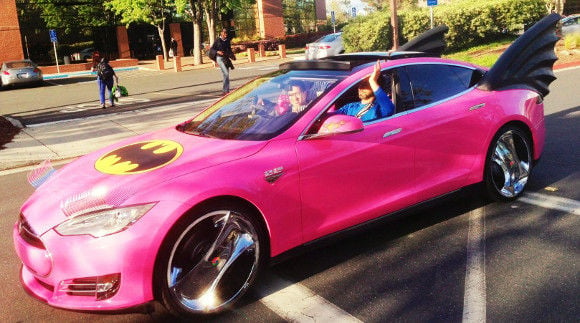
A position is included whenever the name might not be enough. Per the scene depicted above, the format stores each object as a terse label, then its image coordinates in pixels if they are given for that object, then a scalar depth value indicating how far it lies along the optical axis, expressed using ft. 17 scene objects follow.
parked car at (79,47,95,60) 143.33
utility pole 63.57
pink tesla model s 9.90
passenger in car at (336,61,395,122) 13.62
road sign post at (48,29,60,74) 110.42
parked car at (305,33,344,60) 89.66
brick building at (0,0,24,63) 121.80
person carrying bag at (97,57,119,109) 48.62
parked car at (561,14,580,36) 82.33
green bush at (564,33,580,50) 71.67
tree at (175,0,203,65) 113.29
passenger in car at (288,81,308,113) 12.99
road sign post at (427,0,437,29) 62.23
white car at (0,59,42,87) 86.99
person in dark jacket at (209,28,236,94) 51.29
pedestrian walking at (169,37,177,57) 133.54
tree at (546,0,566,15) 92.22
